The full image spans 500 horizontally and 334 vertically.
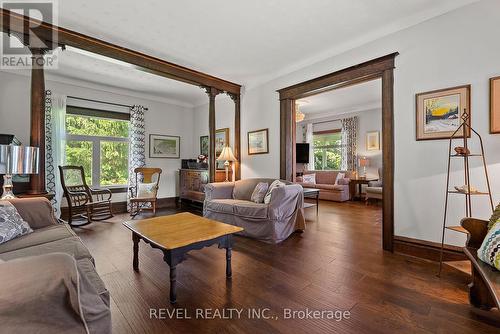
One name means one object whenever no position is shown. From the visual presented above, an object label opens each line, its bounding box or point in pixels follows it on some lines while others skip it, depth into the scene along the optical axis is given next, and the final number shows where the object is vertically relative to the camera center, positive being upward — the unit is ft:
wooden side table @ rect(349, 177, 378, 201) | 21.22 -1.95
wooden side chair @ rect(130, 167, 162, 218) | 15.47 -1.68
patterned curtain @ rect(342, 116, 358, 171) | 22.75 +2.40
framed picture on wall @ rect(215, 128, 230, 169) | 17.57 +2.02
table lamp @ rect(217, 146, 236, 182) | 15.17 +0.68
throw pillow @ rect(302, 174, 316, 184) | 23.41 -1.23
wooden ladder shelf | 6.72 +0.20
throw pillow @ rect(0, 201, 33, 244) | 5.71 -1.49
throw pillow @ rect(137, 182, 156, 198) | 15.74 -1.61
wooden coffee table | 5.77 -1.92
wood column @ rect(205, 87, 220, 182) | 14.66 +1.93
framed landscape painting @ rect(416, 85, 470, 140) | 7.64 +1.89
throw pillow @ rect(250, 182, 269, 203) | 11.67 -1.33
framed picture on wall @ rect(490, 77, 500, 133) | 6.96 +1.84
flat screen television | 25.32 +1.44
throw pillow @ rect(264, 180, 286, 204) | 10.87 -1.03
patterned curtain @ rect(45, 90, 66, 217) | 13.74 +1.60
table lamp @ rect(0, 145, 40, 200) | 6.79 +0.15
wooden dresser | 16.15 -1.14
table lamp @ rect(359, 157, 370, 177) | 21.49 +0.33
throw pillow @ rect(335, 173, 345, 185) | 21.51 -1.01
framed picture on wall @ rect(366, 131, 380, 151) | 21.39 +2.37
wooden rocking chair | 13.12 -1.95
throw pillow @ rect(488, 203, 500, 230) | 5.50 -1.24
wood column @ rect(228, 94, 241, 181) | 16.02 +2.29
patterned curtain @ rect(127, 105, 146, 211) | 17.01 +1.83
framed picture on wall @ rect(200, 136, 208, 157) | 19.92 +1.84
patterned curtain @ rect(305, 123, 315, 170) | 26.37 +2.92
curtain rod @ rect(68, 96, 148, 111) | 14.99 +4.46
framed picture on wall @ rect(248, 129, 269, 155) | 14.39 +1.57
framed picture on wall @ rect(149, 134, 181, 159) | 18.48 +1.65
